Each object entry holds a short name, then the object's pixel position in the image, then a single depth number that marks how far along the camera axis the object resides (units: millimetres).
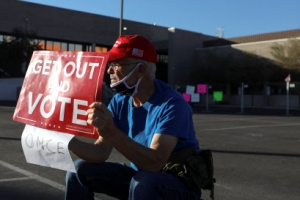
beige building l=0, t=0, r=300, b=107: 47969
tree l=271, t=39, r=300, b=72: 39844
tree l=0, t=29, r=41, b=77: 43562
